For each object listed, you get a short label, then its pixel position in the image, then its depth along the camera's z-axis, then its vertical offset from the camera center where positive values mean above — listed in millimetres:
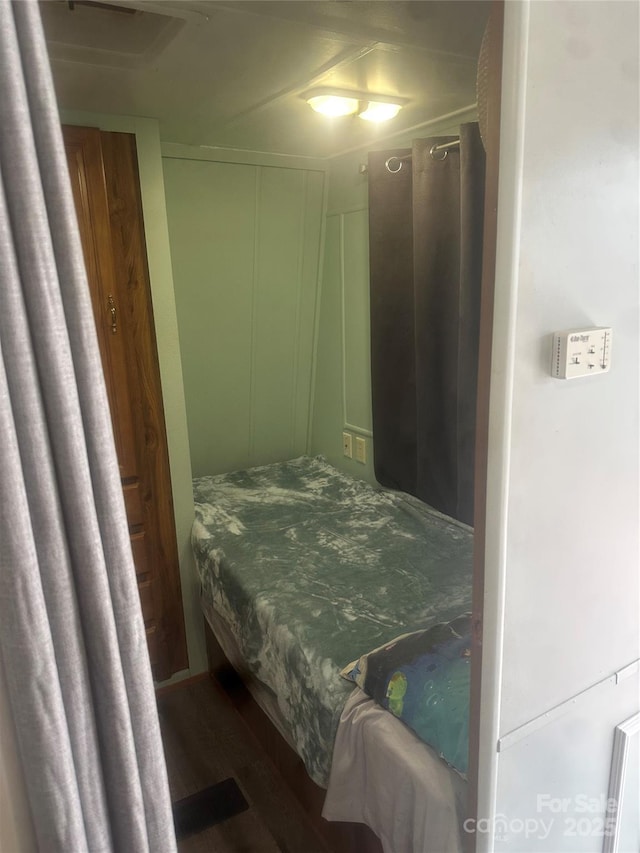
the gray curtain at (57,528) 617 -255
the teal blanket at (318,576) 1598 -937
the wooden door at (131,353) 1940 -191
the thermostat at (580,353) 963 -119
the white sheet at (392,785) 1192 -1062
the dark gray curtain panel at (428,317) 1926 -109
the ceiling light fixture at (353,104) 1769 +576
